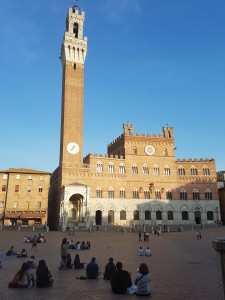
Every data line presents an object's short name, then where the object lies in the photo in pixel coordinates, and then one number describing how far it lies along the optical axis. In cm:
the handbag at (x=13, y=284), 1048
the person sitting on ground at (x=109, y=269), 1211
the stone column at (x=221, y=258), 418
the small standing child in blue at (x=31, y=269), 1109
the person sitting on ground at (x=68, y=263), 1498
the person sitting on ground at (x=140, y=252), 2067
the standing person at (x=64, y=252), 1487
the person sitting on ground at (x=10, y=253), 2102
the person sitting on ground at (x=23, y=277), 1048
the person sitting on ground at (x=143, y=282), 926
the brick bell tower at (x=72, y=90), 5275
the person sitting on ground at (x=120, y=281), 964
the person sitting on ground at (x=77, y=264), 1520
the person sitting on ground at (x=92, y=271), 1247
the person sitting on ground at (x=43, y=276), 1071
